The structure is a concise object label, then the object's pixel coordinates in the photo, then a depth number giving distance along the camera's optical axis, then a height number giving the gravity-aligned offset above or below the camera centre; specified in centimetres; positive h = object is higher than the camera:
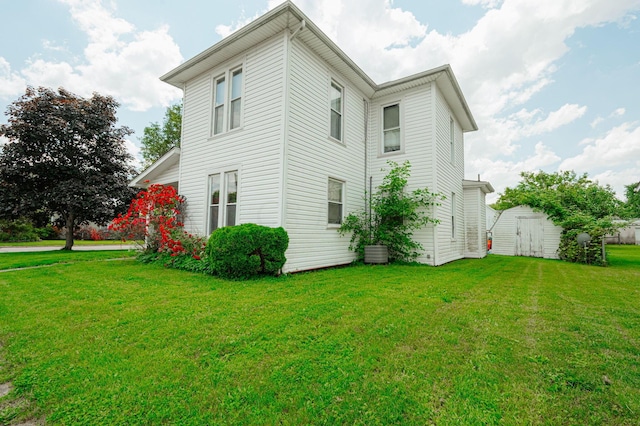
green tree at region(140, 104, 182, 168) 2309 +770
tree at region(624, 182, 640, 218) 1308 +390
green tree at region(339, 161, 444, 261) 853 +44
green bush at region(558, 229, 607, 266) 985 -54
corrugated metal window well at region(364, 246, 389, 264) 838 -67
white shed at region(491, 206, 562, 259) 1246 +3
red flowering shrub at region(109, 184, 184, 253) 830 +44
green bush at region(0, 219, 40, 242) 1847 -24
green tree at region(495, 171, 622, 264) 995 +95
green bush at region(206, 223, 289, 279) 575 -40
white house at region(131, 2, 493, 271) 679 +281
